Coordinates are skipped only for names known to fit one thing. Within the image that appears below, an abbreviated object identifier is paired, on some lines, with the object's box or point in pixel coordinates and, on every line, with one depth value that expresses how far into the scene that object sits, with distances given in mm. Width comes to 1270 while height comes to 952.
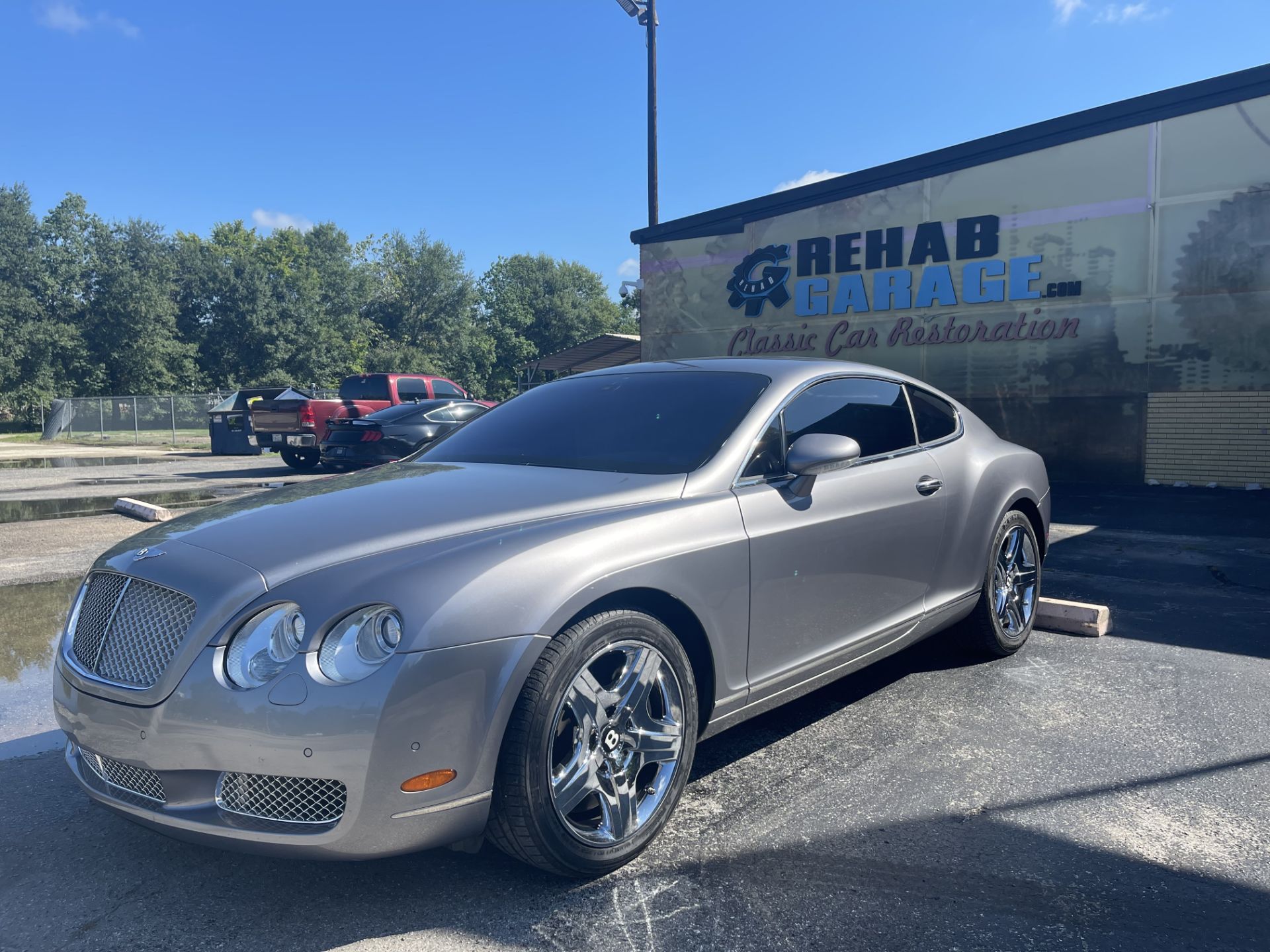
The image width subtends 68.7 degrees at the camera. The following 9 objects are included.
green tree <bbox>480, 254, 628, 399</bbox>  79438
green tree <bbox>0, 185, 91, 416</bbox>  46812
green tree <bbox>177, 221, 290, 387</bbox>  55781
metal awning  28672
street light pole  17406
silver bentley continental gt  2268
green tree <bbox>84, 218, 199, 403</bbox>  50562
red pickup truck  17203
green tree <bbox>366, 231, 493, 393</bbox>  70625
